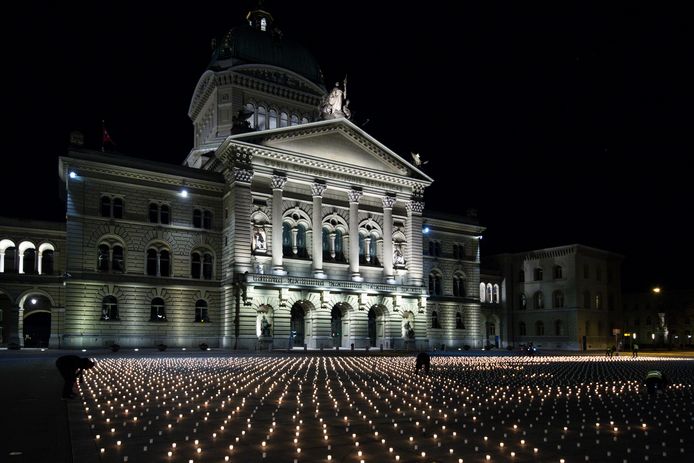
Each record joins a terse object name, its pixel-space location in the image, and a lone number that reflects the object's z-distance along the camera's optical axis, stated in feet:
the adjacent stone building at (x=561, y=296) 271.08
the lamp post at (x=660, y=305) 339.67
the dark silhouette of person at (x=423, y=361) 86.79
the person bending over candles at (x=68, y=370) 55.11
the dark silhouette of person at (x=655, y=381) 62.28
